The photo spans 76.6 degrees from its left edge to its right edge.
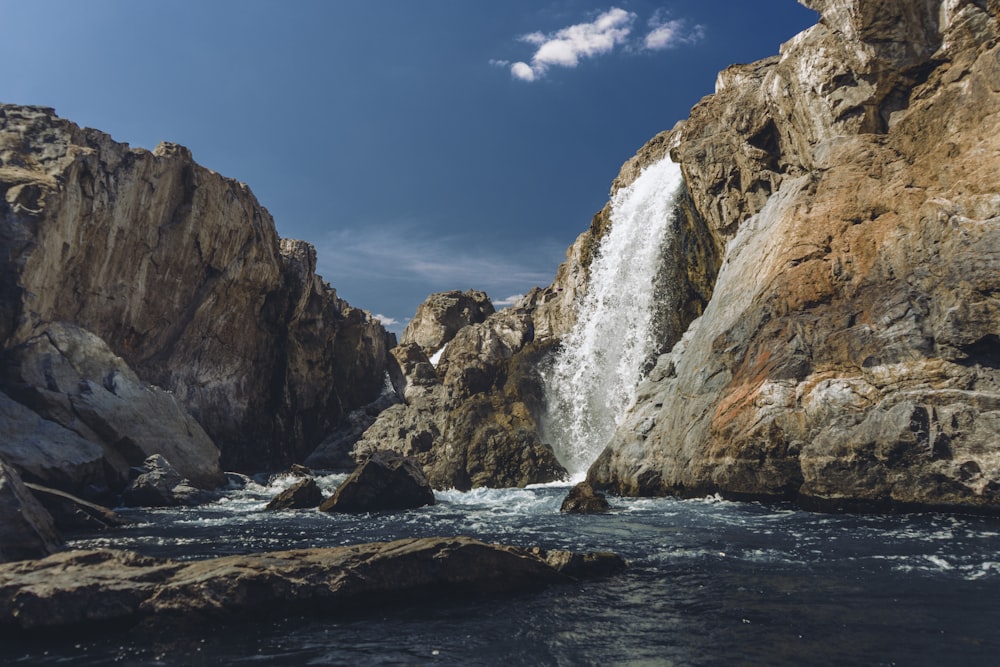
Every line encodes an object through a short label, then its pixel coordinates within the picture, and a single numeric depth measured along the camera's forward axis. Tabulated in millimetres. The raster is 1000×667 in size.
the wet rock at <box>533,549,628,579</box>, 12320
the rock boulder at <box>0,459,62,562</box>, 14343
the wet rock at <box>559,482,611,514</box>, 23078
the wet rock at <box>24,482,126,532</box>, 21041
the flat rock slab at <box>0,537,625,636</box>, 9578
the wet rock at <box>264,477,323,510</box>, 27725
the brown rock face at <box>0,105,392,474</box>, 37594
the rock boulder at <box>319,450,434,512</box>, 26391
